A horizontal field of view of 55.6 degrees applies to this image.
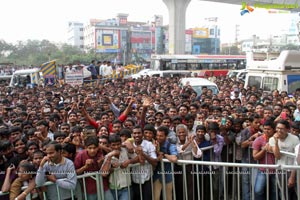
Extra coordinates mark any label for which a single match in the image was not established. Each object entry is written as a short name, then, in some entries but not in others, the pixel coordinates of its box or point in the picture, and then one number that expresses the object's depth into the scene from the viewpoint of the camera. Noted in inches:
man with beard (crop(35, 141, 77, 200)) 109.8
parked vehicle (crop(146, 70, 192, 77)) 798.5
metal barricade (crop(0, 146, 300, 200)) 117.6
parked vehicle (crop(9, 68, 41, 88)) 573.3
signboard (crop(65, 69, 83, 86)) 370.6
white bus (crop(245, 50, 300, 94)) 356.2
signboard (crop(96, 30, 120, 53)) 2588.6
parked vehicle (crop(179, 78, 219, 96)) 382.6
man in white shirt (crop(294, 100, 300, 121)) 213.7
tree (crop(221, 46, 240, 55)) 3051.4
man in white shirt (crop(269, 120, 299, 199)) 130.2
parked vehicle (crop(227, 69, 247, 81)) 672.3
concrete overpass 1136.0
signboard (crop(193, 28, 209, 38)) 3004.4
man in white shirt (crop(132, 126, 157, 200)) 124.4
